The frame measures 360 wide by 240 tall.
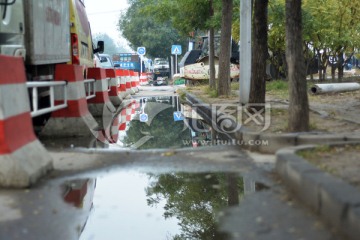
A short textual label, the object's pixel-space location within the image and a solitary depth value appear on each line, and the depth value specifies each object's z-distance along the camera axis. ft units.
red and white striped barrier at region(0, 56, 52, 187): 15.58
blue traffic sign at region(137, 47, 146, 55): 129.39
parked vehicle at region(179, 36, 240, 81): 88.07
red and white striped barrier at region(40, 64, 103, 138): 26.94
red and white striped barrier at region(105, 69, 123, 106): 47.19
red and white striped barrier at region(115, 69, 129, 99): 60.70
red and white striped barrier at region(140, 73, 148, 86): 132.22
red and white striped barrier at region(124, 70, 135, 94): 70.95
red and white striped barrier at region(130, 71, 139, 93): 80.31
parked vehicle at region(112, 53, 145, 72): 190.19
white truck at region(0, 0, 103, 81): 21.08
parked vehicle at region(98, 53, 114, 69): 73.98
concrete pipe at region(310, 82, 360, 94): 53.93
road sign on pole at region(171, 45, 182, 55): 109.29
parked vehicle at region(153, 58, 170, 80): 153.69
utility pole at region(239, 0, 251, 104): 37.78
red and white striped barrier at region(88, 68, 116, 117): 37.81
